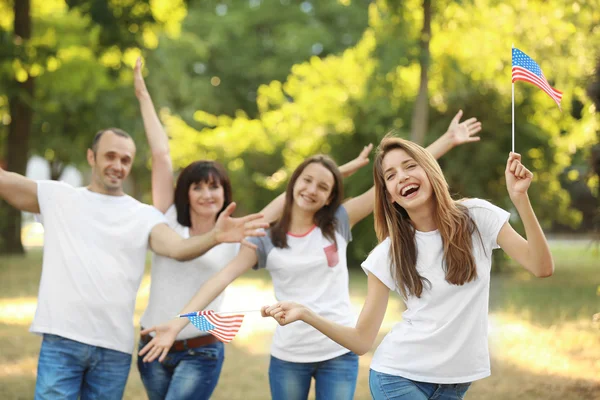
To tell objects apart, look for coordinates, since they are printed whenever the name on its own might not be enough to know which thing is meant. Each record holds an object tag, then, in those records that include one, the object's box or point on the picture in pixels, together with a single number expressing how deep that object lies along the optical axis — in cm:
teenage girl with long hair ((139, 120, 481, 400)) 440
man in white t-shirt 432
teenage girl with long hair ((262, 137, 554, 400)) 329
